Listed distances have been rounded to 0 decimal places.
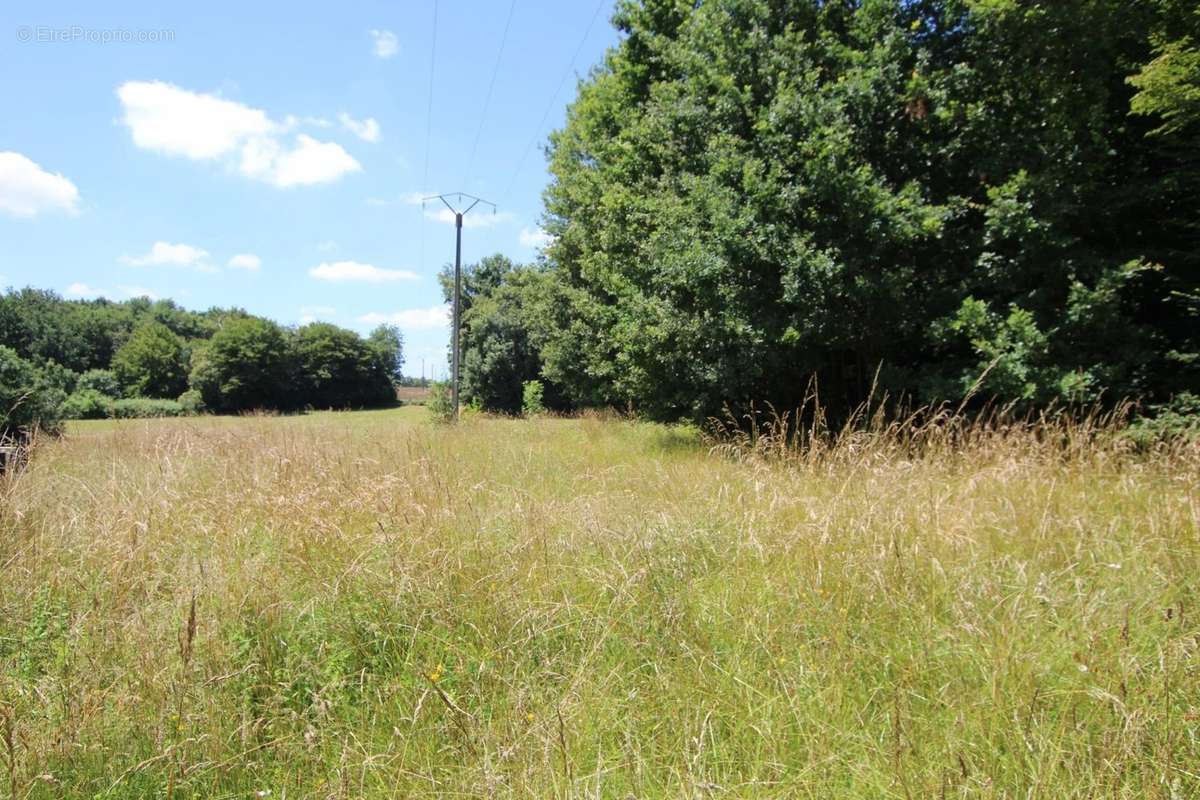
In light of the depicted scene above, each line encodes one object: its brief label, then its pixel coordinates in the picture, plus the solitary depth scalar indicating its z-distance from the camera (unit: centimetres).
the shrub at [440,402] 2329
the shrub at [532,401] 2140
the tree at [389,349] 6969
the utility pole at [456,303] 2158
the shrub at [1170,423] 571
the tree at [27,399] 956
